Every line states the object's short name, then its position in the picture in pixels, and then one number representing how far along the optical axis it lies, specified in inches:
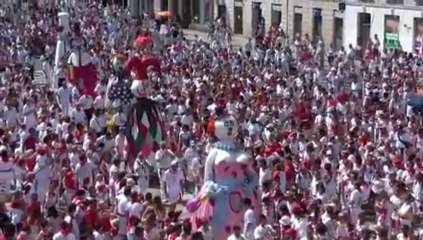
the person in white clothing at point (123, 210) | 767.1
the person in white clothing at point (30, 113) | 1124.3
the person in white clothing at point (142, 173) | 935.8
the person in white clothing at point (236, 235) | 688.2
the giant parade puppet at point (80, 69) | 1279.5
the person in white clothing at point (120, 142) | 1036.5
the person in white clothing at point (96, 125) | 1080.8
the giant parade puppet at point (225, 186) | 775.7
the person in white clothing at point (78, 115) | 1140.1
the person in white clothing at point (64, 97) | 1250.3
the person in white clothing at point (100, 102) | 1224.7
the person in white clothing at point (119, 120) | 1095.6
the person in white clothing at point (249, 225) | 740.0
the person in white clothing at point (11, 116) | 1156.5
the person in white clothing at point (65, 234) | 676.1
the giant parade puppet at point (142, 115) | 1039.0
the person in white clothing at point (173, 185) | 934.4
